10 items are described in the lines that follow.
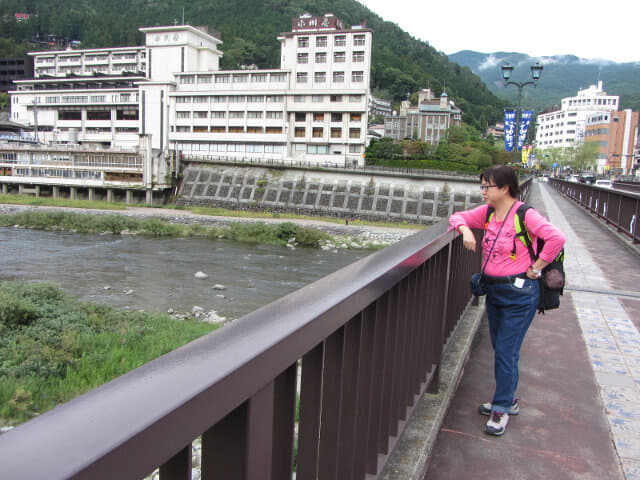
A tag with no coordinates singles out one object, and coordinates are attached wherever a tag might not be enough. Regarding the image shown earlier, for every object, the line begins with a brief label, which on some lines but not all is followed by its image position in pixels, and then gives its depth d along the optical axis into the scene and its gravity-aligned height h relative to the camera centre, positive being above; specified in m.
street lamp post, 25.16 +5.32
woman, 3.21 -0.65
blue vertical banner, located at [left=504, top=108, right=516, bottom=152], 25.62 +2.69
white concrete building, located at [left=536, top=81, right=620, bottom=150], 123.82 +16.58
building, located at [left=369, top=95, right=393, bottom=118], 119.40 +15.84
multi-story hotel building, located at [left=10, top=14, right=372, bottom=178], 58.41 +7.66
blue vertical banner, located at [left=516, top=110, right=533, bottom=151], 25.39 +2.86
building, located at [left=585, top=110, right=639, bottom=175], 97.94 +8.23
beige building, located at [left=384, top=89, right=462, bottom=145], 98.38 +10.96
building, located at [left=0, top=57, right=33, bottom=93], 101.06 +17.50
